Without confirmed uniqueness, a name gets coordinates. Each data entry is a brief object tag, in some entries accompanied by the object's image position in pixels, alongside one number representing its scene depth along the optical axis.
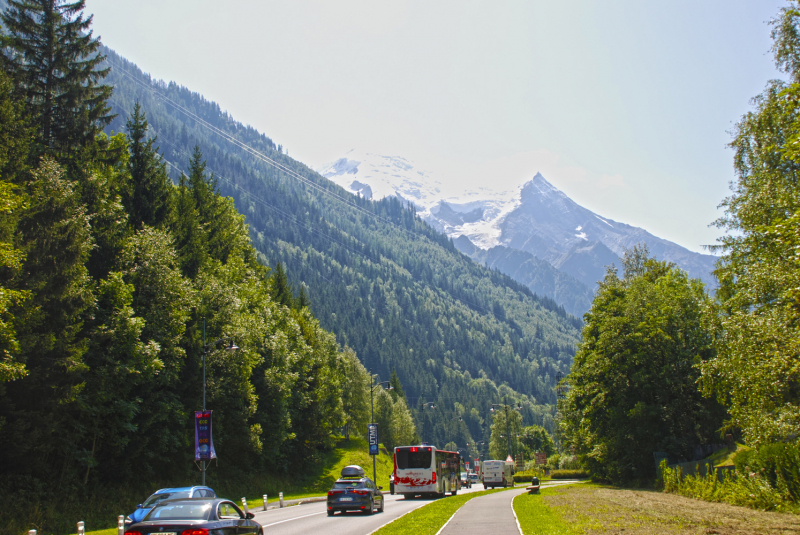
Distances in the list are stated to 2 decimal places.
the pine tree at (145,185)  38.47
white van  68.06
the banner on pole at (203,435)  27.98
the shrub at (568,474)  79.19
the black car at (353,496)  26.31
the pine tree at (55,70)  29.77
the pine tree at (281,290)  69.47
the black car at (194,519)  10.91
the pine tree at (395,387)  123.64
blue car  15.64
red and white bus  39.28
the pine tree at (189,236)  41.50
